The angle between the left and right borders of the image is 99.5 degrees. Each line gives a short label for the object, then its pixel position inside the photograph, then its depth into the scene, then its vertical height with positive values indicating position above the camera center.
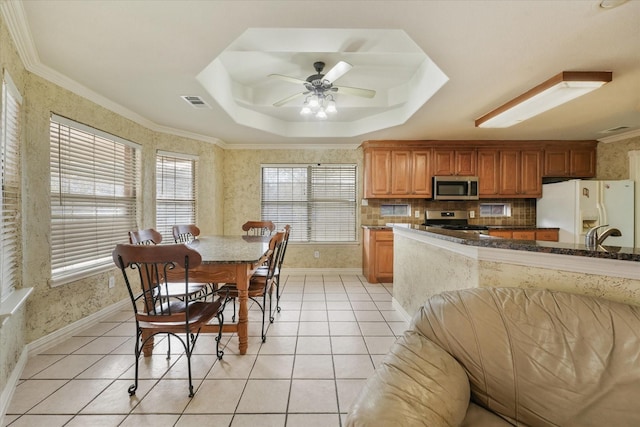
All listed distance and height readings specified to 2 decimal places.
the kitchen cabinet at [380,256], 4.33 -0.73
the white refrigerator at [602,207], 3.69 +0.06
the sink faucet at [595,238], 1.39 -0.14
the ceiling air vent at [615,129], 3.69 +1.15
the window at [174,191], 3.95 +0.29
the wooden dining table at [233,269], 2.00 -0.45
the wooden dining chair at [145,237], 2.29 -0.25
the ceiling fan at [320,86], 2.57 +1.26
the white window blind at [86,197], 2.48 +0.13
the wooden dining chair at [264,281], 2.38 -0.69
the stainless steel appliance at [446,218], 4.75 -0.13
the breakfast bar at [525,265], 1.22 -0.30
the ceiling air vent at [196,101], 2.85 +1.19
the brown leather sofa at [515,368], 0.93 -0.60
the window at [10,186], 1.80 +0.16
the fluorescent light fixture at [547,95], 2.24 +1.06
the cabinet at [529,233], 4.21 -0.35
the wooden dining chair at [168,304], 1.58 -0.68
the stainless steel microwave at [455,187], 4.47 +0.39
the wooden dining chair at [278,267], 2.84 -0.65
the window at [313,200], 4.97 +0.18
